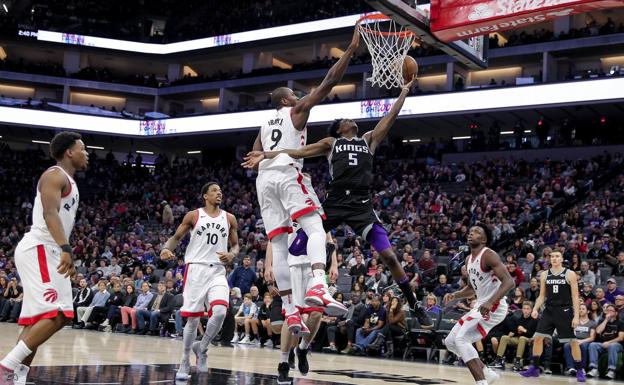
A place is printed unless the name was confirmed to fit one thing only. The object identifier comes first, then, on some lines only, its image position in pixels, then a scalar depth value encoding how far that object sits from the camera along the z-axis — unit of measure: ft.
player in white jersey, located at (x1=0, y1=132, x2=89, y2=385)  16.31
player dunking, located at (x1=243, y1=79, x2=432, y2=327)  23.94
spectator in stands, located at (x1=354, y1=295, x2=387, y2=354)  46.39
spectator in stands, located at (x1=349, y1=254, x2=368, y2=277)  54.29
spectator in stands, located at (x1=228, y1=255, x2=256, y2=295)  55.21
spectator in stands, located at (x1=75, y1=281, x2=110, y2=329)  58.59
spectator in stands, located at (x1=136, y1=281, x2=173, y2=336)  54.85
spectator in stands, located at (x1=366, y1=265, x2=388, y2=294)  50.99
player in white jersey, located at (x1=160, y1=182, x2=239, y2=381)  25.99
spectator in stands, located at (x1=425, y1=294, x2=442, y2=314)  46.26
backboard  30.17
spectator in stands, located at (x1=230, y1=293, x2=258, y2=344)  51.13
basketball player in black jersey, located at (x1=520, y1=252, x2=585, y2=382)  35.60
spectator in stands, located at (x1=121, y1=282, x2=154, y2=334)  56.29
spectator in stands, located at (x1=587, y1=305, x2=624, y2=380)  38.52
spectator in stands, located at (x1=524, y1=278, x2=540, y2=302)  43.93
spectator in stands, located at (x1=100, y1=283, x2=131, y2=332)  57.57
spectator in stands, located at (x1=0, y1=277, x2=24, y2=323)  61.77
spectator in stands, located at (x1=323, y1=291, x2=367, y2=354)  47.55
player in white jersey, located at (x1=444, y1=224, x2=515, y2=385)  24.53
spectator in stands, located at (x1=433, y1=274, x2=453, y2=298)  49.94
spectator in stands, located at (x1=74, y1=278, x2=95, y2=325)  59.72
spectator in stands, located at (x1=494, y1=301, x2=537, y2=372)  41.52
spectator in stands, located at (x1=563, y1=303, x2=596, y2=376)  39.68
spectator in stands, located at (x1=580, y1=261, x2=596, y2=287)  46.24
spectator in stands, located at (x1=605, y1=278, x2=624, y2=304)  42.14
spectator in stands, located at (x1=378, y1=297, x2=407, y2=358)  45.65
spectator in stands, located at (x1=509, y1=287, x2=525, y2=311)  44.04
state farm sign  31.71
